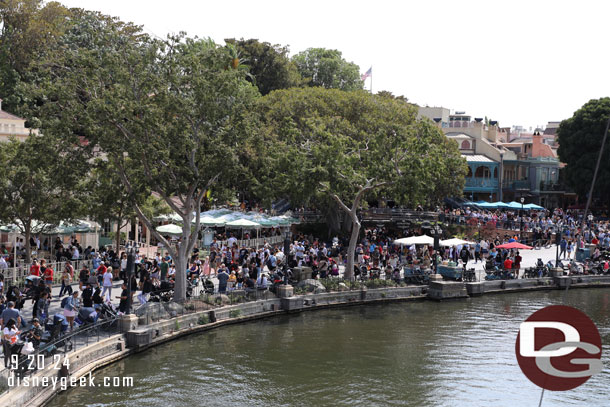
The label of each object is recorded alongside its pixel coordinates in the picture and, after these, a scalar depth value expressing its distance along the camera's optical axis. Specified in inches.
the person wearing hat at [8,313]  692.1
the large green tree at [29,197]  1109.1
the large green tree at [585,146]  2522.1
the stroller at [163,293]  982.4
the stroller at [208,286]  1061.9
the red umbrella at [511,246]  1504.6
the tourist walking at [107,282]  971.5
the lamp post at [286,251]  1133.1
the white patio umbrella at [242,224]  1480.1
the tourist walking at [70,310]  794.2
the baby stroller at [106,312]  847.1
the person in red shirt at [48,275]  983.6
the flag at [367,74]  2751.0
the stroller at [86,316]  804.6
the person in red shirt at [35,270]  1023.0
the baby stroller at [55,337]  649.6
